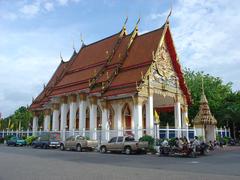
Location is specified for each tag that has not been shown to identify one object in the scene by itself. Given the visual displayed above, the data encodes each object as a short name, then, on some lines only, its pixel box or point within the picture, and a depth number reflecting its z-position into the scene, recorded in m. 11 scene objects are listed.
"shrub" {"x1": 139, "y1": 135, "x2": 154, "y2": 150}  17.04
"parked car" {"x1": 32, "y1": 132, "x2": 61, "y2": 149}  22.28
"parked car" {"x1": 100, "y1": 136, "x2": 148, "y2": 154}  16.10
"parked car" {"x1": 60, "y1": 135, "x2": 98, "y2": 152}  18.82
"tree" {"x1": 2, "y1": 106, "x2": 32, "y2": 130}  52.58
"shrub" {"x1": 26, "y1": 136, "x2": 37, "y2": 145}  26.48
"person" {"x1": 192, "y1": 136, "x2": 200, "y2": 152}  14.62
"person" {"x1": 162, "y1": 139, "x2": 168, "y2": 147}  15.44
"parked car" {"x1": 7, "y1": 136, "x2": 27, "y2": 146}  26.49
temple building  20.69
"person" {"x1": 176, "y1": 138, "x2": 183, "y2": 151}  14.66
